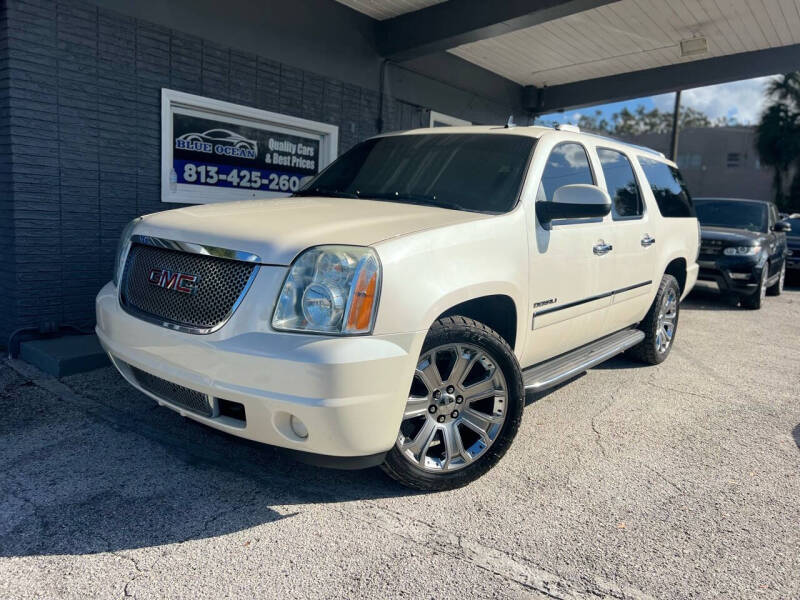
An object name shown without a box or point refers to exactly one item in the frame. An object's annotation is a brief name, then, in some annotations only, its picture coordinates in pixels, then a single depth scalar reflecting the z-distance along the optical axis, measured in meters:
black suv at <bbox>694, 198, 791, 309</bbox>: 9.27
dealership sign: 6.27
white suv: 2.61
